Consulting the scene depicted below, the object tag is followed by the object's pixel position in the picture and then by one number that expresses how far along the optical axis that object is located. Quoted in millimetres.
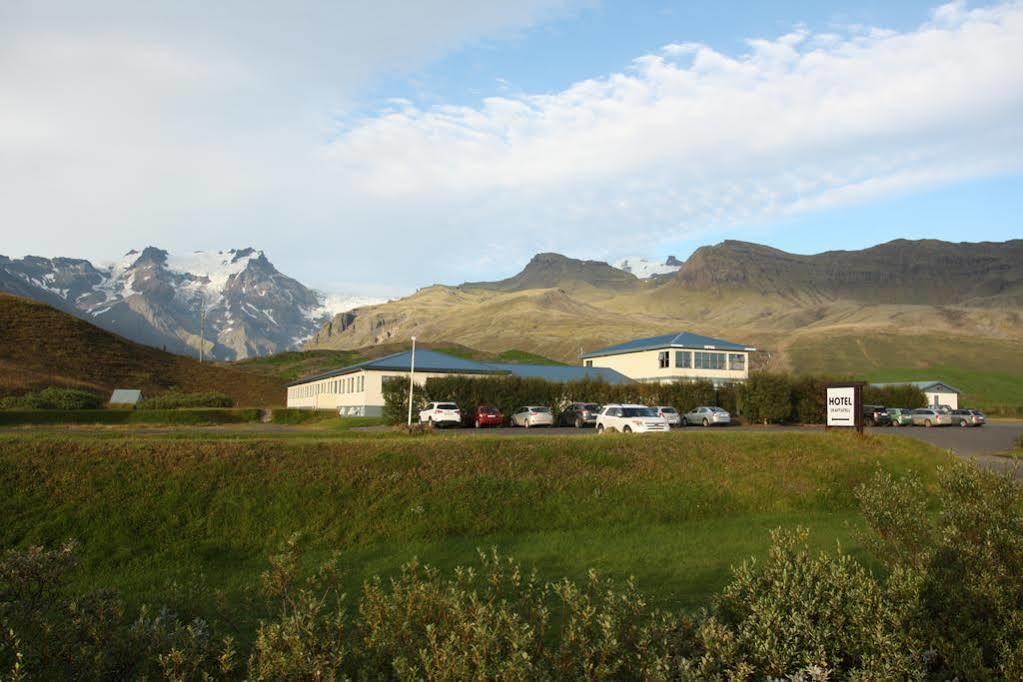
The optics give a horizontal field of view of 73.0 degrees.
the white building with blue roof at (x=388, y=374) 52969
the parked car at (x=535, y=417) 43000
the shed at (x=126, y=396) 65812
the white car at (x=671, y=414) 44688
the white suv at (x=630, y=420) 33656
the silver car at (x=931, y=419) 54938
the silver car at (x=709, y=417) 47750
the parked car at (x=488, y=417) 43062
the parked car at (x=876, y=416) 53875
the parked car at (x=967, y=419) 55622
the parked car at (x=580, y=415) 44181
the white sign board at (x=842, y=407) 25047
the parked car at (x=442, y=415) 41719
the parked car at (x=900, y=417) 54969
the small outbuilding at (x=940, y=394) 77625
